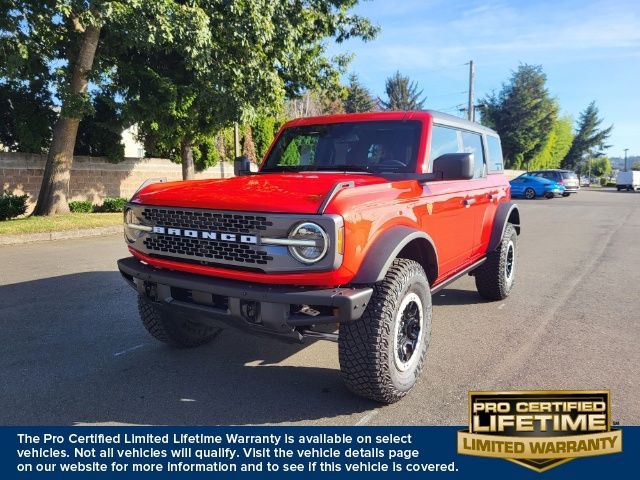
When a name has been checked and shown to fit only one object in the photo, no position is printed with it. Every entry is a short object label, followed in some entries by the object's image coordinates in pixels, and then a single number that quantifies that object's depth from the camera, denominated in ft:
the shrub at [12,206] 42.24
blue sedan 88.99
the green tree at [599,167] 327.04
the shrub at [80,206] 48.67
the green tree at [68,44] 34.09
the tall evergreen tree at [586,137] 237.25
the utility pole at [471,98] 108.99
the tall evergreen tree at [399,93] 190.90
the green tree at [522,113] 160.15
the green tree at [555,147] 182.15
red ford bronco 9.37
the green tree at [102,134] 49.32
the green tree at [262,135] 76.79
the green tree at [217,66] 39.17
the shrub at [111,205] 51.98
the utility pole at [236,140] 66.51
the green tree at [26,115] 46.32
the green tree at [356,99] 160.97
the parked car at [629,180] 133.18
